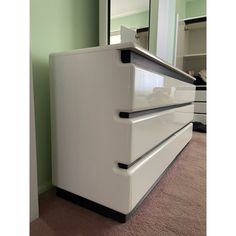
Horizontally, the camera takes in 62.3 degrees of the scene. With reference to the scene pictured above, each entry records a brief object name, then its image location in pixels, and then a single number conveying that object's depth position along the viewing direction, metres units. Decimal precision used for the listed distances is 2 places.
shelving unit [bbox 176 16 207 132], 2.81
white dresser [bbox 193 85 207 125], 2.77
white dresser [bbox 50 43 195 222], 0.73
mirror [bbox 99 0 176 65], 1.23
